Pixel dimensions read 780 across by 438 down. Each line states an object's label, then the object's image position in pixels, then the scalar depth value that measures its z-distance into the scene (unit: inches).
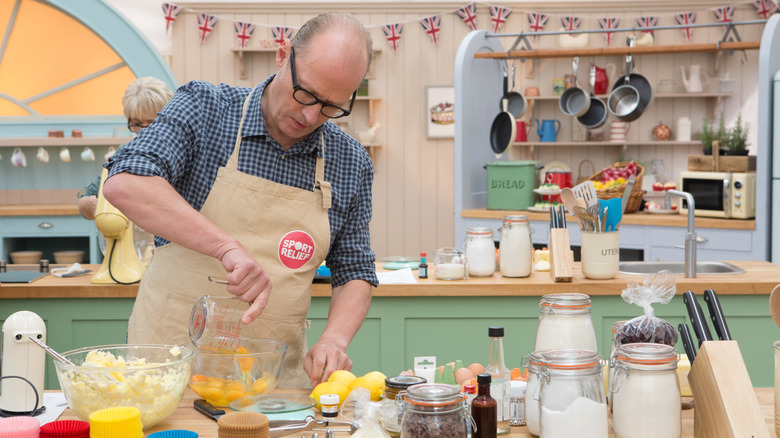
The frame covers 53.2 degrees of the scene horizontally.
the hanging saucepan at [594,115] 223.9
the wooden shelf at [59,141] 238.2
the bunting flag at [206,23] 285.7
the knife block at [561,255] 121.8
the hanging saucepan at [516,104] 218.5
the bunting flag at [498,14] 287.1
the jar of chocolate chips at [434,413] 46.1
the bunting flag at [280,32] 285.3
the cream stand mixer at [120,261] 122.5
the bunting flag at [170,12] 283.0
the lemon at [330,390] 59.3
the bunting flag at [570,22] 286.4
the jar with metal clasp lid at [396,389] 53.6
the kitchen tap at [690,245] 122.6
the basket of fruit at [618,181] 190.5
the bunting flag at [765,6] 278.7
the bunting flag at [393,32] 289.4
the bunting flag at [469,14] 287.1
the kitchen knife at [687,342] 58.2
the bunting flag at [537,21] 287.4
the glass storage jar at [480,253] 128.3
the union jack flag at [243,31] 285.3
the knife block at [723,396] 46.9
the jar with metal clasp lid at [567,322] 61.5
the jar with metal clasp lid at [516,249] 126.7
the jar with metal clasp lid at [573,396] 47.1
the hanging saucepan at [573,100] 227.3
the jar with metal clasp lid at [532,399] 51.1
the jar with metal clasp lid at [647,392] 49.1
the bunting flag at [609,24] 285.0
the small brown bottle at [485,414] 50.1
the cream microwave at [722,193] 181.6
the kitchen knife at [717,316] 53.5
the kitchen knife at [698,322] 53.7
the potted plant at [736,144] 190.7
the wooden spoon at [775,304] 51.3
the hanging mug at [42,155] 240.2
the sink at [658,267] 142.0
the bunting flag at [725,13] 281.4
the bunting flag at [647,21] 283.6
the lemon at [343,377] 62.1
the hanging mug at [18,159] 239.3
